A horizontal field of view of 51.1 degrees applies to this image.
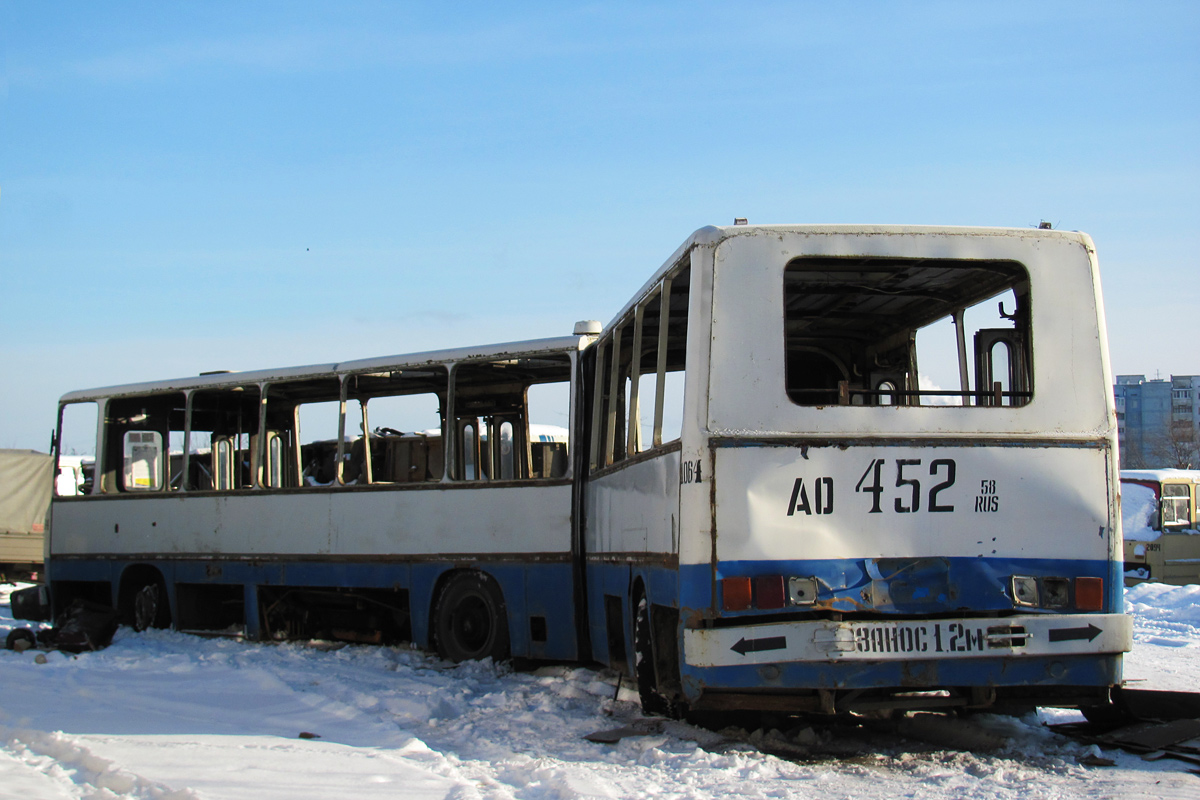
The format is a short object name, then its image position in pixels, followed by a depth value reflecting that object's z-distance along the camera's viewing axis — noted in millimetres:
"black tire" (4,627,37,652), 12616
